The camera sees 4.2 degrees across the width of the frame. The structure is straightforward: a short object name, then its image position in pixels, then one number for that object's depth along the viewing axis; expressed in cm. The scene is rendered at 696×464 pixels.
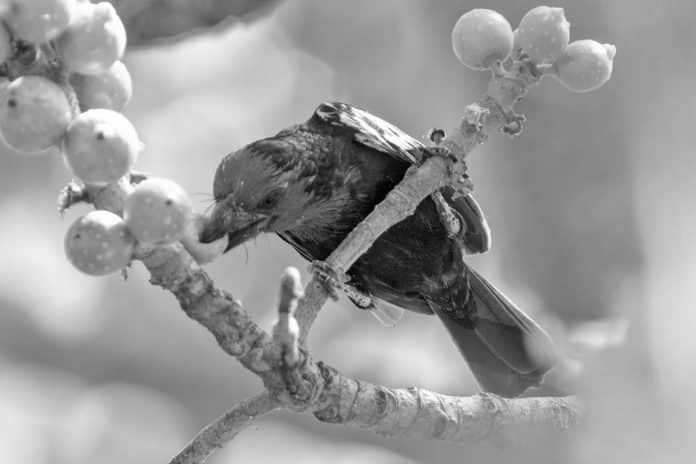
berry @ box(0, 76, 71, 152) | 282
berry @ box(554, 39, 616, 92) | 297
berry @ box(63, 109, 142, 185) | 283
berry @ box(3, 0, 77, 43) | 282
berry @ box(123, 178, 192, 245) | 283
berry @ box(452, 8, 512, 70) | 298
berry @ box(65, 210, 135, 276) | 283
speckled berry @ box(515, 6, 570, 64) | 297
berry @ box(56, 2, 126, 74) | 283
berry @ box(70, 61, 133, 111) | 285
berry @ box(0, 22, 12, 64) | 283
